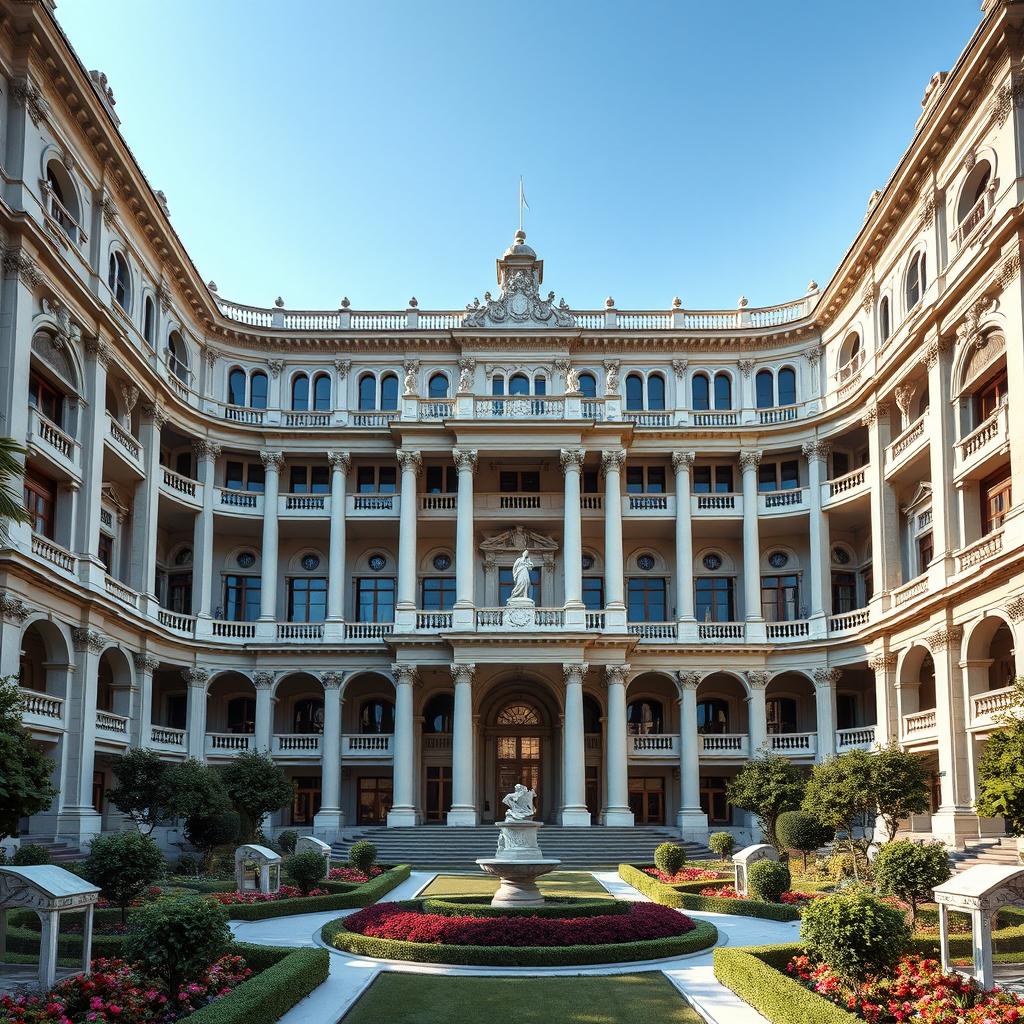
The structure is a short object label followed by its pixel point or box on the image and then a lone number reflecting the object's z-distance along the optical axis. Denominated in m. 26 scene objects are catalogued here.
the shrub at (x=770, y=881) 27.56
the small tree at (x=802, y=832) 35.78
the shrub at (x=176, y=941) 15.48
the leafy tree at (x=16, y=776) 17.47
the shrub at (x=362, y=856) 35.03
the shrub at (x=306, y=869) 29.03
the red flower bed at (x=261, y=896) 27.56
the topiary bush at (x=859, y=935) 15.85
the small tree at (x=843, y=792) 32.84
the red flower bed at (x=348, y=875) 33.66
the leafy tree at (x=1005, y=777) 20.41
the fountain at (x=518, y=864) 25.27
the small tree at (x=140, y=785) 36.44
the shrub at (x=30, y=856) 27.44
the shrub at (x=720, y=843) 40.53
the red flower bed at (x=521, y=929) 21.30
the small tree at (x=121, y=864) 23.09
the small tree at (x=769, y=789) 38.53
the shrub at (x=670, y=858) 34.34
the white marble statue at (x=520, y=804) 27.30
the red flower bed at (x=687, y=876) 32.99
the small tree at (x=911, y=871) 23.05
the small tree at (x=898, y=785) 32.84
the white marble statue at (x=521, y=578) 49.41
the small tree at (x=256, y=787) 40.12
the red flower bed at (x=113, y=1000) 13.68
